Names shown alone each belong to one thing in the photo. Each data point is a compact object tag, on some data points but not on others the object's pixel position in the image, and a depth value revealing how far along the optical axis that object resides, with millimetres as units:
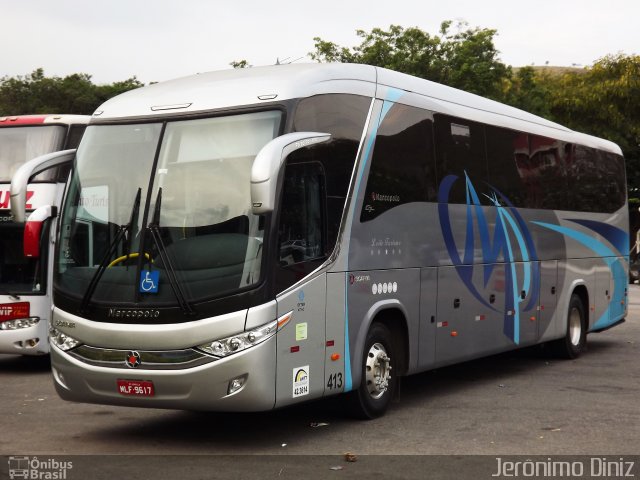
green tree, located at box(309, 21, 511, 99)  42281
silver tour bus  8344
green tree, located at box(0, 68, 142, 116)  58000
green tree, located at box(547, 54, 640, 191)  48438
